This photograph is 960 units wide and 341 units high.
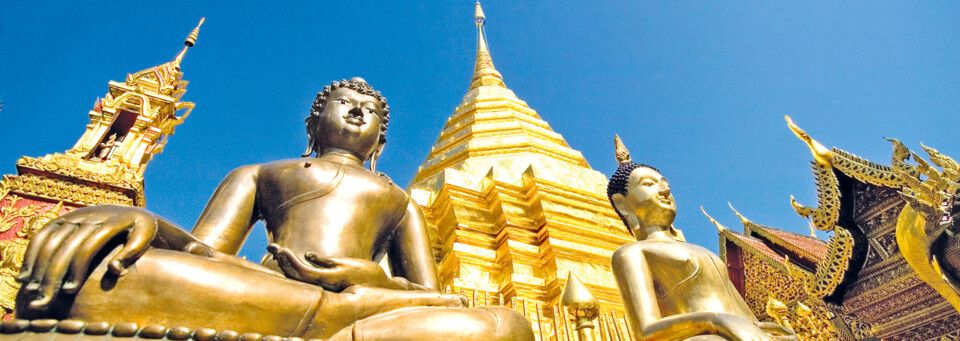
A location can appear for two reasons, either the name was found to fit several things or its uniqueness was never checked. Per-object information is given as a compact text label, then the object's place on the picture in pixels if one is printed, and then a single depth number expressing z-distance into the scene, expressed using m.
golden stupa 6.13
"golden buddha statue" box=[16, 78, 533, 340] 1.45
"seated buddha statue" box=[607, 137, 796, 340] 2.29
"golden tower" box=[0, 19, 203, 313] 6.38
